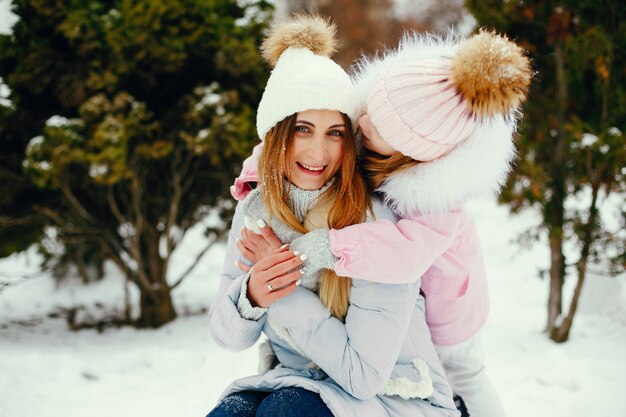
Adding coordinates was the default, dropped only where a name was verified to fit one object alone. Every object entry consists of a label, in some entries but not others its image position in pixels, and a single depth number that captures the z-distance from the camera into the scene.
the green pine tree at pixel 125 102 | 4.45
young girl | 1.43
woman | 1.46
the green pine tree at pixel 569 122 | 3.80
